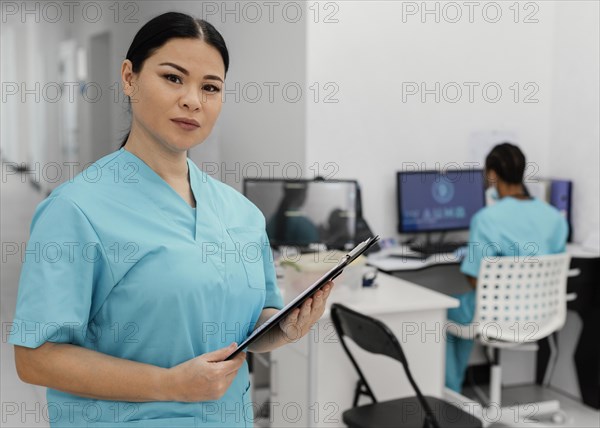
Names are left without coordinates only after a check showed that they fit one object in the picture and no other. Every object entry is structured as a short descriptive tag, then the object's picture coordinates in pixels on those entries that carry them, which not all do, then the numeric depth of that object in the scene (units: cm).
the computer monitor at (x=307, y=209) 358
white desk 274
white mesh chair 326
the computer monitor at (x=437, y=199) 406
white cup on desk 287
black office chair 236
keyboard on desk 397
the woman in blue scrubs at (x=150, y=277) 115
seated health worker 349
